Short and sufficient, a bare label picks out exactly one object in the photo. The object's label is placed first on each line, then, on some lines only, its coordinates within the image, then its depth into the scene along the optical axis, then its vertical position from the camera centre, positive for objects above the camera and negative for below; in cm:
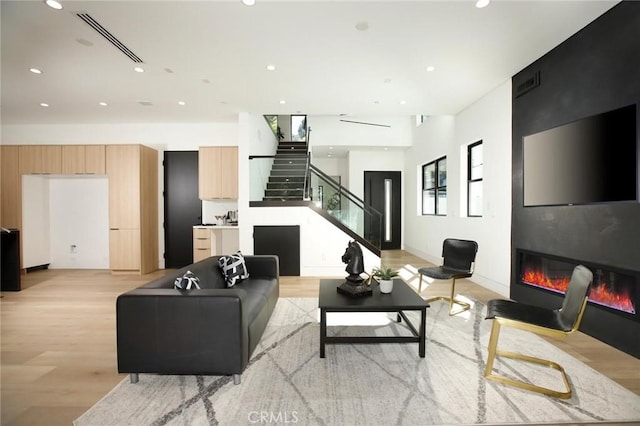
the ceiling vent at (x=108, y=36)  293 +193
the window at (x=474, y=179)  553 +55
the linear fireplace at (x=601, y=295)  270 -97
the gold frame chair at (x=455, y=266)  393 -86
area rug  189 -137
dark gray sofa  215 -93
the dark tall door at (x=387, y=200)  946 +25
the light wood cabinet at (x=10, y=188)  614 +43
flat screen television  269 +49
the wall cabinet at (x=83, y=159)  612 +103
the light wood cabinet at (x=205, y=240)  611 -68
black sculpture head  300 -57
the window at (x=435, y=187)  703 +52
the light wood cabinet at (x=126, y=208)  609 +0
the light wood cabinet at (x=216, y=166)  620 +89
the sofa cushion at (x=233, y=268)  340 -73
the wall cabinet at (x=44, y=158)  612 +106
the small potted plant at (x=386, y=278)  295 -72
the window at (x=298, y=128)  931 +259
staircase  631 +69
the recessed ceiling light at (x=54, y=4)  269 +192
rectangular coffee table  256 -89
